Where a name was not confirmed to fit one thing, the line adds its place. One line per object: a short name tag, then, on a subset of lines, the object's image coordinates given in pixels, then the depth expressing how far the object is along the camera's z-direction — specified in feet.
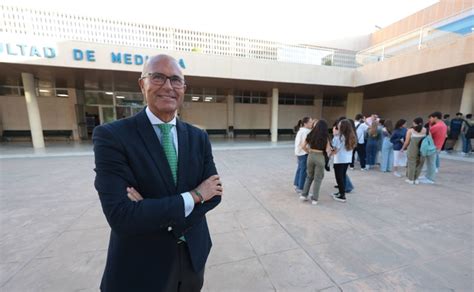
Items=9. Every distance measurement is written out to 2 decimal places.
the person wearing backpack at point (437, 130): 19.34
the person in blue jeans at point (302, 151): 14.82
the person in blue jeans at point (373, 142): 21.66
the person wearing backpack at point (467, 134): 28.68
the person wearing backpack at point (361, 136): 21.16
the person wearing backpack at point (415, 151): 17.24
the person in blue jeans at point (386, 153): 21.52
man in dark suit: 3.43
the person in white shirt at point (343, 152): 13.46
